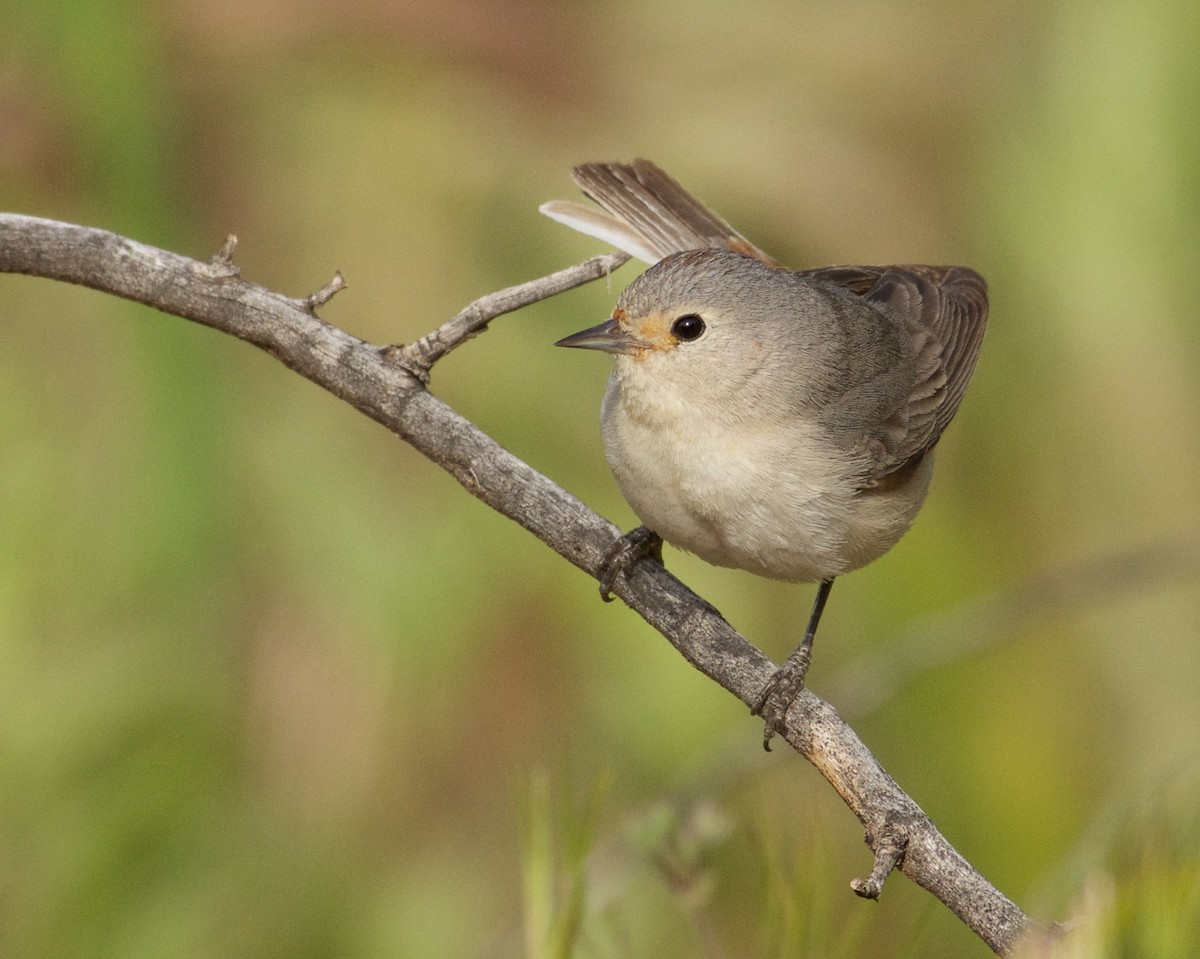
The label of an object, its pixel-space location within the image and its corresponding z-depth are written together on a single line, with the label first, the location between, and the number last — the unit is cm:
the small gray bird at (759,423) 565
